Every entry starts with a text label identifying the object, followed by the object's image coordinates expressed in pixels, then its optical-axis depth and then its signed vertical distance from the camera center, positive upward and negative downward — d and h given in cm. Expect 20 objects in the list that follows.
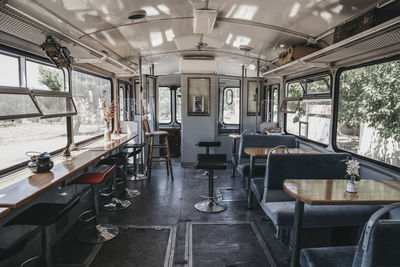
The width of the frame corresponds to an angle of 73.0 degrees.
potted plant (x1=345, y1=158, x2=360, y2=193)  230 -56
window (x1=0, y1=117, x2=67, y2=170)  262 -31
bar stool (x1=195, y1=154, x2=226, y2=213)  388 -80
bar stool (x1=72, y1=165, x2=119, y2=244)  307 -144
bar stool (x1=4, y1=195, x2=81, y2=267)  210 -84
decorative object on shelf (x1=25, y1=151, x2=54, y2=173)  262 -52
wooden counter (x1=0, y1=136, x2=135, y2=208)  196 -62
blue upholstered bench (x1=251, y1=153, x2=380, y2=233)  276 -80
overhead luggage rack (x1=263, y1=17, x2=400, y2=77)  227 +70
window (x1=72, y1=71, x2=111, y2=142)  421 +12
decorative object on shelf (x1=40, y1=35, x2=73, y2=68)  280 +63
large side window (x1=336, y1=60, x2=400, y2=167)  290 +1
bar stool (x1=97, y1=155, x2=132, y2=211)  400 -128
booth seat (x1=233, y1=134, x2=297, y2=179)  502 -54
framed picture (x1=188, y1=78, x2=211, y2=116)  662 +35
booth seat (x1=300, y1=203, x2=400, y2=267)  143 -70
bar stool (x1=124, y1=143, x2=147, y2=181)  549 -137
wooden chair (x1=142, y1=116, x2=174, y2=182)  546 -67
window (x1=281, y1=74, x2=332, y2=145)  430 +9
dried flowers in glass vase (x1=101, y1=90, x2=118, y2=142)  471 -11
